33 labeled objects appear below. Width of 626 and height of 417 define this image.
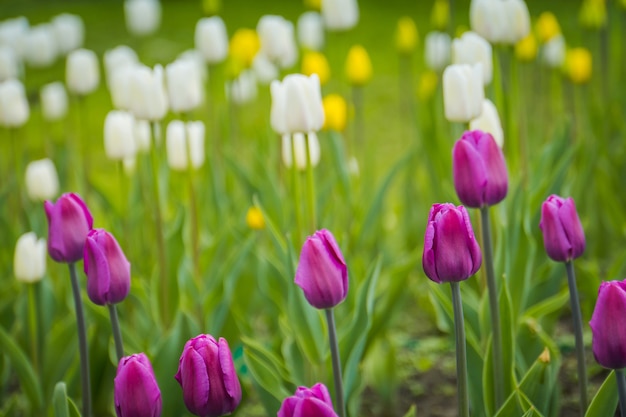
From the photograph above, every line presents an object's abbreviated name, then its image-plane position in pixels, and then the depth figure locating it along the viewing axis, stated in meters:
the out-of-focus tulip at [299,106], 3.37
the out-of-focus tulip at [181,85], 4.21
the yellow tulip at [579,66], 5.69
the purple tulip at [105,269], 2.63
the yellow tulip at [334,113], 4.92
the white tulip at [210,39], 5.11
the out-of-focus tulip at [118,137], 4.42
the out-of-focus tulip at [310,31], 6.60
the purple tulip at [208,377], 2.30
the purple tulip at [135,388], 2.31
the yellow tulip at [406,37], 6.27
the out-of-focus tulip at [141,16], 6.69
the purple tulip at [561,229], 2.65
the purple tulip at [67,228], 2.87
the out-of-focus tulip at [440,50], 5.69
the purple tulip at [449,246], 2.34
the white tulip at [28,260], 3.54
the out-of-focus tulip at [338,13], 5.00
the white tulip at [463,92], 3.32
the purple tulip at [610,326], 2.24
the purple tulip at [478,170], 2.69
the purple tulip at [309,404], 2.01
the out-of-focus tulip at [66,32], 6.32
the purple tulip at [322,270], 2.44
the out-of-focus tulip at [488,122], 3.53
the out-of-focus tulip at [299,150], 4.04
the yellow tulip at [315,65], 5.07
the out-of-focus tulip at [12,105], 4.94
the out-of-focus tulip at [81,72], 5.23
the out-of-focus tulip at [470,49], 3.87
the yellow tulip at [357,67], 5.18
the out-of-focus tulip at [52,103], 6.15
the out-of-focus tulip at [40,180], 4.64
